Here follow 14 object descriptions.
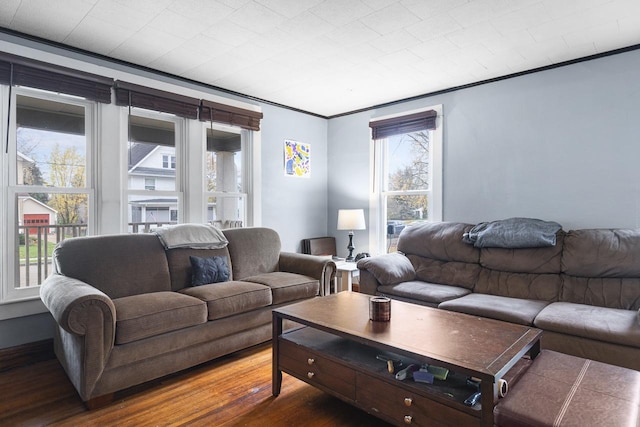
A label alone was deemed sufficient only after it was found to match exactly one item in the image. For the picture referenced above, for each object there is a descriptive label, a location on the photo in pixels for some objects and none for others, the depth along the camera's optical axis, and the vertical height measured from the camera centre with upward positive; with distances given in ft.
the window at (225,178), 12.81 +1.19
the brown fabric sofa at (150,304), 6.64 -2.03
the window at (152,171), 11.03 +1.24
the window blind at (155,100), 10.44 +3.37
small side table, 12.83 -2.28
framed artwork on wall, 14.97 +2.20
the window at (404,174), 13.07 +1.44
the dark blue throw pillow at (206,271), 9.83 -1.66
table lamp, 14.19 -0.31
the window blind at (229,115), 12.28 +3.38
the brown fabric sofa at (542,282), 7.29 -1.91
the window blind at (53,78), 8.61 +3.35
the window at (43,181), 8.96 +0.78
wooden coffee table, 4.86 -2.29
